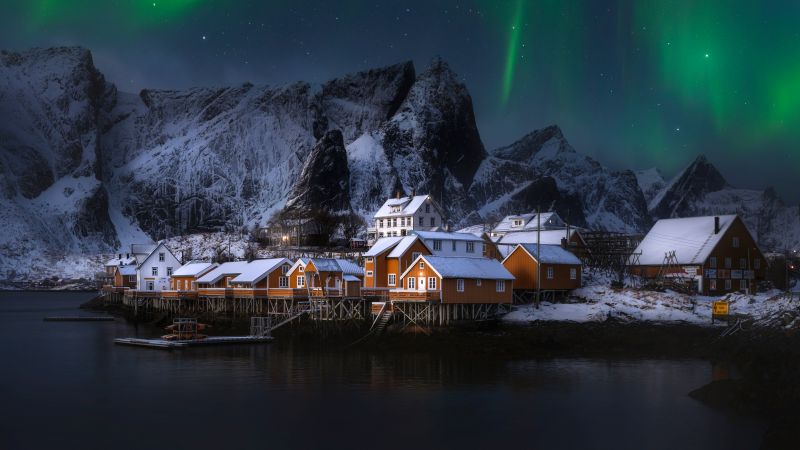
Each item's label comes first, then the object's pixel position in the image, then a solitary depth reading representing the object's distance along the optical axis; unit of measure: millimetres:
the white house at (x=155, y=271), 101625
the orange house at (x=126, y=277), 114125
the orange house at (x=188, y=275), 89938
